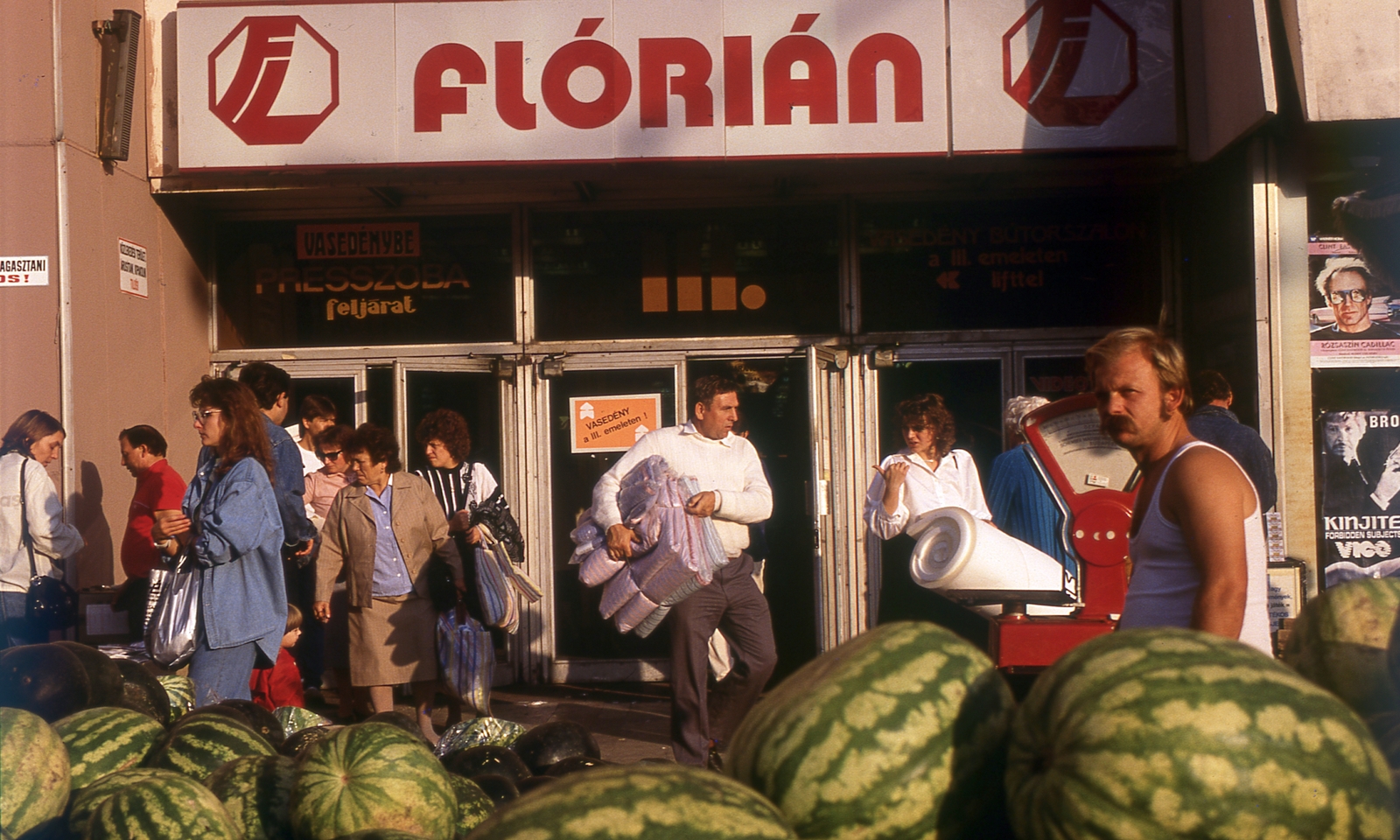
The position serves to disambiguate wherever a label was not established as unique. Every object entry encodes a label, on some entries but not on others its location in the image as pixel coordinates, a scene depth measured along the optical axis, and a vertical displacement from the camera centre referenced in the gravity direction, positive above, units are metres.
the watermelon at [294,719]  3.37 -0.90
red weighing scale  3.60 -0.40
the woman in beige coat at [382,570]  6.04 -0.77
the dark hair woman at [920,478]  5.74 -0.31
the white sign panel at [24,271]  6.65 +1.10
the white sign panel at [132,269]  7.21 +1.20
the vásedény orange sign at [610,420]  7.93 +0.08
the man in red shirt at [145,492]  6.61 -0.31
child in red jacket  5.89 -1.38
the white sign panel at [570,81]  6.86 +2.30
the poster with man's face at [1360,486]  6.45 -0.45
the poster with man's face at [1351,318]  6.44 +0.58
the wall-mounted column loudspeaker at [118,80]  6.95 +2.39
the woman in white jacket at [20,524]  5.87 -0.44
